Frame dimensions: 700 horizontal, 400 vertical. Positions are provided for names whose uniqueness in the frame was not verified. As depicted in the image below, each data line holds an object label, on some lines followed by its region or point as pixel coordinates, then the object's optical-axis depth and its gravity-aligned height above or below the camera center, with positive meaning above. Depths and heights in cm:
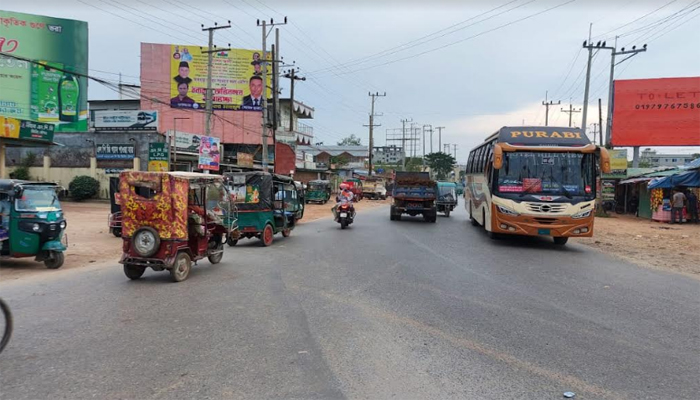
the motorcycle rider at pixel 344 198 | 1842 -46
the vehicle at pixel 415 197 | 2228 -42
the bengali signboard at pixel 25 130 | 2198 +242
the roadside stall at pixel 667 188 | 2166 +28
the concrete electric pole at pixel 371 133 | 6049 +706
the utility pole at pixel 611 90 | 3051 +690
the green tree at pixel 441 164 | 9619 +515
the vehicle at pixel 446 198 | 2887 -57
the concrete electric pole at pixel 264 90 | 2550 +524
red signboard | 3183 +563
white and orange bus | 1264 +27
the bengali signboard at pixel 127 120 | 3469 +455
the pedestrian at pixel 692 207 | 2267 -62
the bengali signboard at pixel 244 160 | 3688 +195
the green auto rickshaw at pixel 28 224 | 919 -88
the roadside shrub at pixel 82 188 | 2994 -47
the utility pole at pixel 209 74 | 2447 +590
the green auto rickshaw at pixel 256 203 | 1322 -53
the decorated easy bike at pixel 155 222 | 799 -68
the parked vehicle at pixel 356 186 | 4649 +8
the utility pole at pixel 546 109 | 5912 +1044
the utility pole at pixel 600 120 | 4582 +710
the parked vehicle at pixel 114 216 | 1452 -107
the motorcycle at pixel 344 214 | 1823 -108
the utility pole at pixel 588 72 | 2908 +771
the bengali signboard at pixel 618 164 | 3275 +210
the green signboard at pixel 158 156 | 2450 +138
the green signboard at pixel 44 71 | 3522 +835
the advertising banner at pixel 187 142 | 3207 +285
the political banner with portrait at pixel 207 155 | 2222 +139
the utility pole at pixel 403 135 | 8415 +983
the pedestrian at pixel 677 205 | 2211 -52
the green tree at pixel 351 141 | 13523 +1328
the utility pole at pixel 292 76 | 3647 +847
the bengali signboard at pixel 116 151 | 3055 +197
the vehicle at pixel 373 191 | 5341 -43
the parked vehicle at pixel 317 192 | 3994 -52
